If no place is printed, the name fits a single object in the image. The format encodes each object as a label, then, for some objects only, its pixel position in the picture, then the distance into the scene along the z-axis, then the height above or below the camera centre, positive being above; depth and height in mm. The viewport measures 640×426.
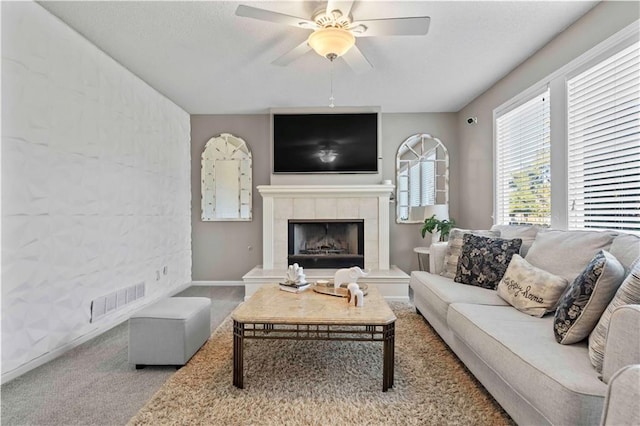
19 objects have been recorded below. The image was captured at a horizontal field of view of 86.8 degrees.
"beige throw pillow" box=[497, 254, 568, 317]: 2012 -489
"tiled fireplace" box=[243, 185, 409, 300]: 4590 -80
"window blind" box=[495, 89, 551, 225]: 3023 +464
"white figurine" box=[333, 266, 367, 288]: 2585 -510
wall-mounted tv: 4734 +968
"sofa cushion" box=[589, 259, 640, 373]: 1346 -412
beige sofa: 1192 -637
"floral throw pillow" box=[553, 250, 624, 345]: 1513 -403
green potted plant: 4336 -191
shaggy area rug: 1767 -1078
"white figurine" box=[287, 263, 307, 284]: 2746 -536
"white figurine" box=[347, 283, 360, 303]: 2283 -545
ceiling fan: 2090 +1207
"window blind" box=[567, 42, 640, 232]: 2129 +463
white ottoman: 2305 -887
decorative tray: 2525 -612
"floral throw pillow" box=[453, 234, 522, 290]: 2711 -410
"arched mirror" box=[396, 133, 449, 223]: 4980 +535
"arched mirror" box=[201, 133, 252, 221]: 5000 +458
